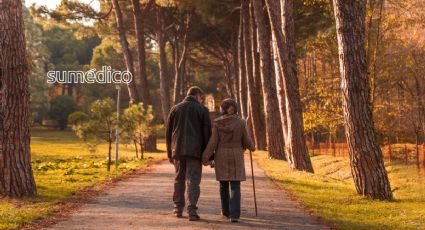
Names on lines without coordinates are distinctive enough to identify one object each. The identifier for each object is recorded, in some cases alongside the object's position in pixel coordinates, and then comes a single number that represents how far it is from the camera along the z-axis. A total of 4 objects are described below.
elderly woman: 8.72
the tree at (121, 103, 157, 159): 19.14
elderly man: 8.79
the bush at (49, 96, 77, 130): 61.66
